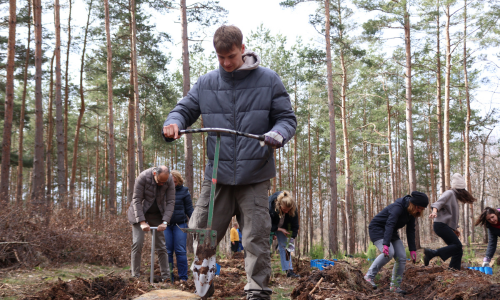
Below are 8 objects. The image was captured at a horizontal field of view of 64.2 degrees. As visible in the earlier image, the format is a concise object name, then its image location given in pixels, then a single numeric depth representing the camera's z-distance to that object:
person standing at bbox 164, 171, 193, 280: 6.11
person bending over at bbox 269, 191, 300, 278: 6.99
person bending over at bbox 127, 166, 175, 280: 5.70
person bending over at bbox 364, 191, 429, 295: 5.66
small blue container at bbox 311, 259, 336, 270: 7.15
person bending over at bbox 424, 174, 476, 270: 6.88
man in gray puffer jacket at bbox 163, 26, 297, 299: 2.80
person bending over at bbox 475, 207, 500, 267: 7.82
